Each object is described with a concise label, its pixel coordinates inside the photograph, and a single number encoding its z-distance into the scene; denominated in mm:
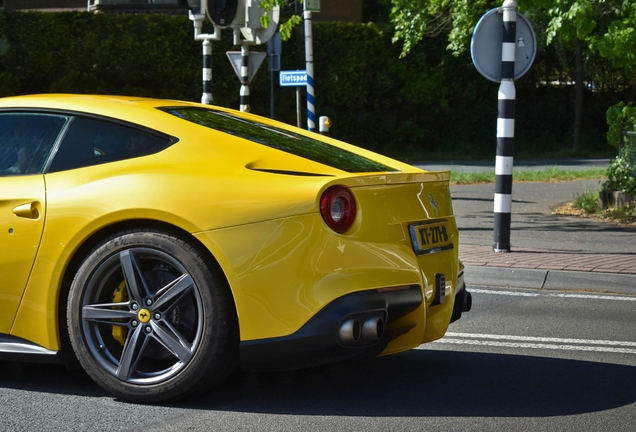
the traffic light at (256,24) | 13766
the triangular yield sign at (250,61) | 15062
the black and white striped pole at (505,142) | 9219
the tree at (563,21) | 11406
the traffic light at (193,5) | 13170
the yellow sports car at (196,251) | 4156
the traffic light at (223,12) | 13016
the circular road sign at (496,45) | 9188
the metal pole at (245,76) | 14744
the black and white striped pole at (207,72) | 14359
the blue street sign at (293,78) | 15766
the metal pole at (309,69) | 15664
